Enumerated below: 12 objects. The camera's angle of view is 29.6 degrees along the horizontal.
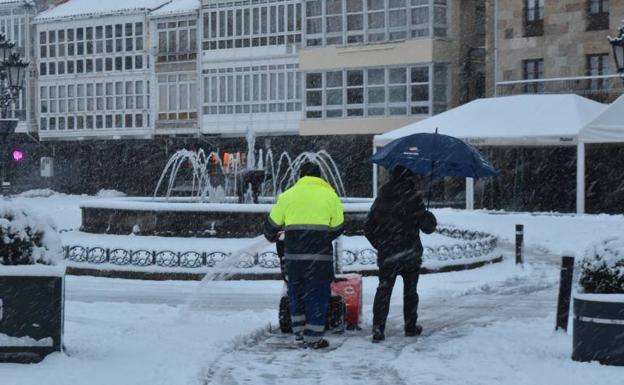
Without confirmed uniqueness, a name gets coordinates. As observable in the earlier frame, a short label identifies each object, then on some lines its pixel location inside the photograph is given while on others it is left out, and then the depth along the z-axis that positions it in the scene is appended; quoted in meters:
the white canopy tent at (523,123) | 34.16
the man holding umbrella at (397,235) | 11.77
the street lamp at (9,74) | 22.27
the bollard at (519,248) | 22.12
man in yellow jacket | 11.29
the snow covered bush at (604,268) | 9.98
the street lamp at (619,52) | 20.94
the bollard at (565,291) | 11.98
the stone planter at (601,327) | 9.83
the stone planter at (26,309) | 9.85
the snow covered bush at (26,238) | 10.04
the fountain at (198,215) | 24.97
